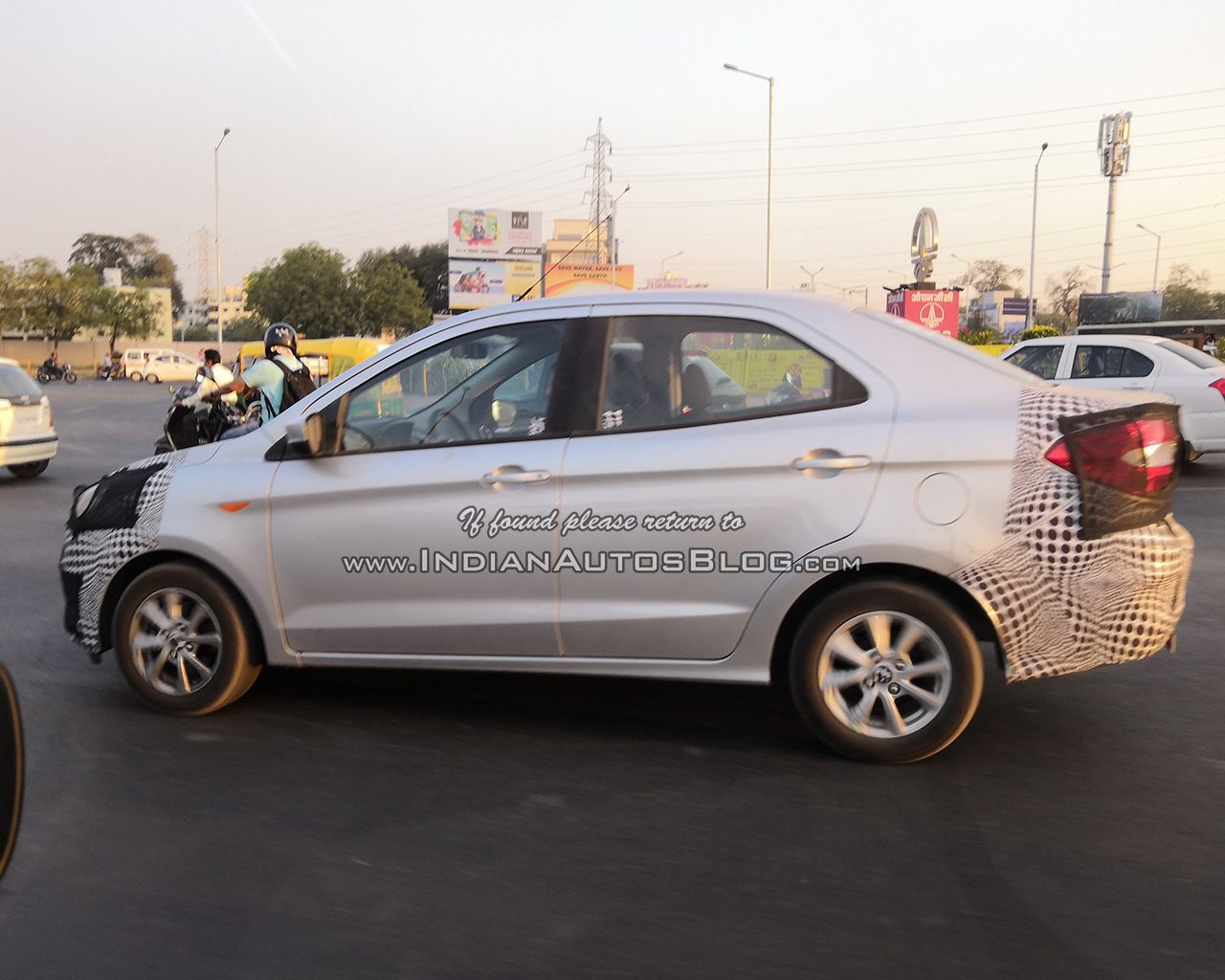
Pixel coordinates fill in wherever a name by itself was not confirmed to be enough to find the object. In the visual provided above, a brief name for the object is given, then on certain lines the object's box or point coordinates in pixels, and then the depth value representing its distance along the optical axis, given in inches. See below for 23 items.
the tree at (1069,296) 3654.0
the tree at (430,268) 4018.2
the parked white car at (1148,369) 494.3
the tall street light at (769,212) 1617.9
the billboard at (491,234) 2637.8
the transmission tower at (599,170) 2999.5
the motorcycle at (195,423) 408.4
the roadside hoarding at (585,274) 2273.6
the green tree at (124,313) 3270.2
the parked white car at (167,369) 2477.9
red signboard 674.2
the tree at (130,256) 5196.9
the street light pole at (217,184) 2428.6
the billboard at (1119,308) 2322.8
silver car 158.1
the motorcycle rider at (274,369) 343.0
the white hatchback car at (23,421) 527.2
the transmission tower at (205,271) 4977.9
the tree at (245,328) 3449.8
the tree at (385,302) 3058.6
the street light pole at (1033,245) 2636.3
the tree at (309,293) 3024.1
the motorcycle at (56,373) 2352.4
